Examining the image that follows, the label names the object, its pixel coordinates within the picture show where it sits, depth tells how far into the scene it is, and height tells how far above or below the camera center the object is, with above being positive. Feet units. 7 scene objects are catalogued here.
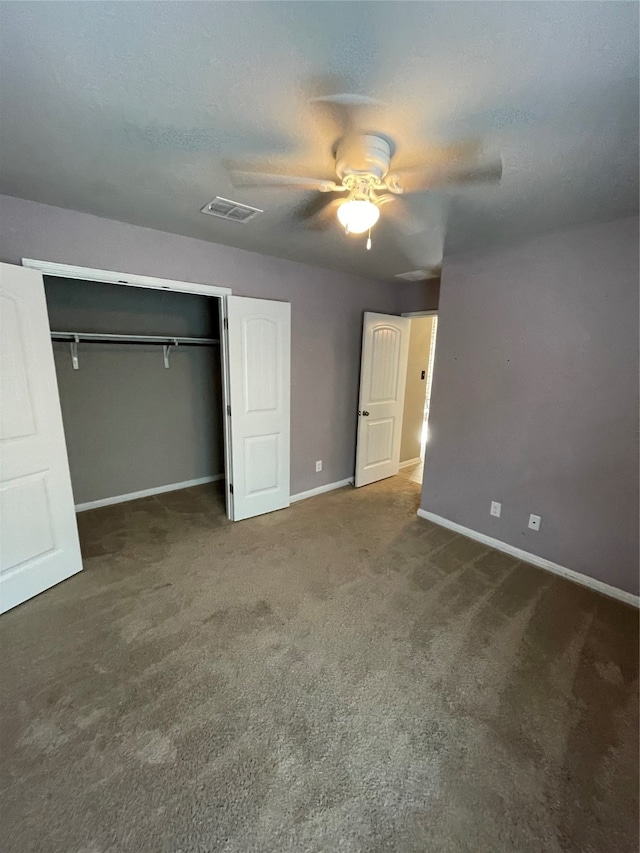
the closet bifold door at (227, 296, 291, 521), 9.90 -1.34
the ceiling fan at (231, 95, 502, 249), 4.52 +2.70
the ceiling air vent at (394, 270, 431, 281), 11.72 +2.81
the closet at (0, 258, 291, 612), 6.93 -1.39
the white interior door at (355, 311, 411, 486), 12.72 -1.32
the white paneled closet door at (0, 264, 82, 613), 6.62 -1.97
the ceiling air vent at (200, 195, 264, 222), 6.66 +2.80
